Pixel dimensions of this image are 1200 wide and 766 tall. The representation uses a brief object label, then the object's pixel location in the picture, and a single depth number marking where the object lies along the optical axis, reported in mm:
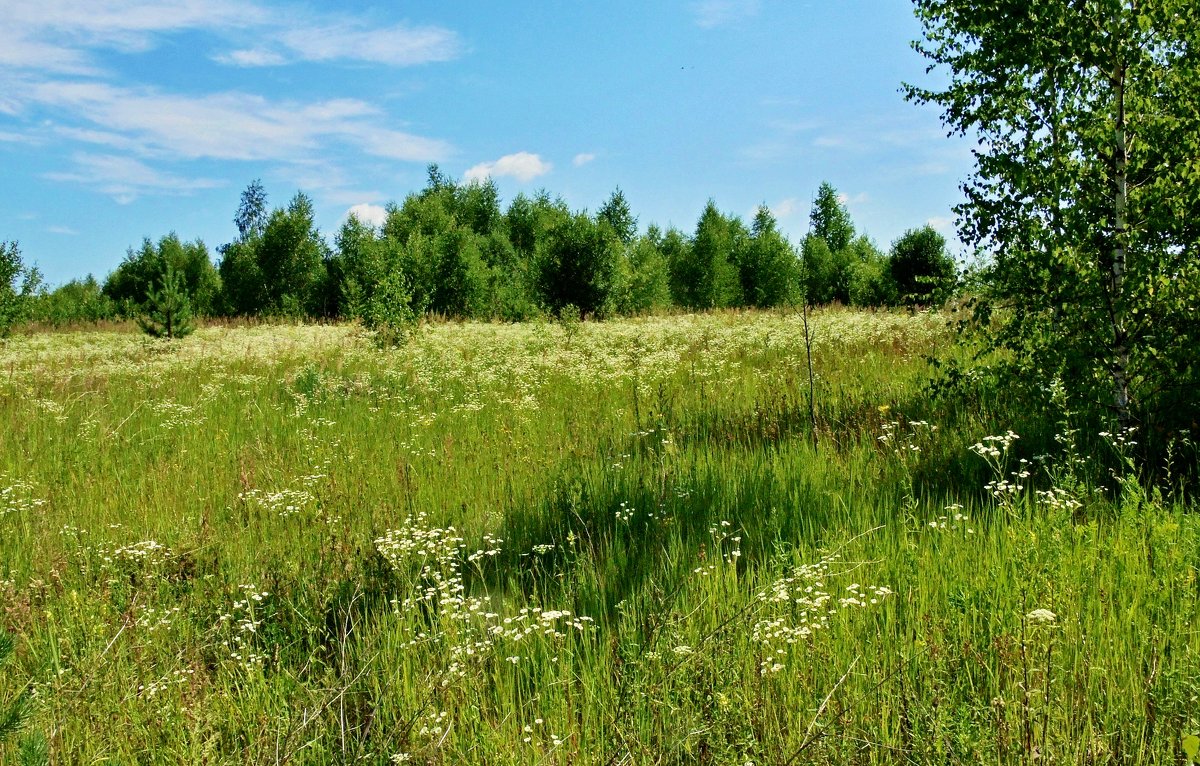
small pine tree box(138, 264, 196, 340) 20984
